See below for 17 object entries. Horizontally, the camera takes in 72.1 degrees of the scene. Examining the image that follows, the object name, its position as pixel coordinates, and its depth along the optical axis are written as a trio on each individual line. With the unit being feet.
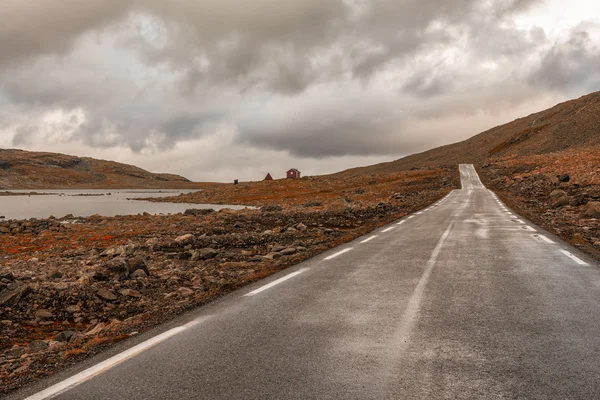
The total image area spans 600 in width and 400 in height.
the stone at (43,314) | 24.44
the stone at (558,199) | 80.79
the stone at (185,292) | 25.92
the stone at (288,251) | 39.02
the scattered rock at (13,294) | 25.46
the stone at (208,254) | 39.58
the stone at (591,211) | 58.34
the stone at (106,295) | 26.78
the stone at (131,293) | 27.48
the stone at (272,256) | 37.52
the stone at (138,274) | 31.35
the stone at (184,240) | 51.47
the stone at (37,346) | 18.98
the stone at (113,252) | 46.48
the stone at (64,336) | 20.69
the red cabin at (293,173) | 481.87
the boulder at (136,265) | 32.72
